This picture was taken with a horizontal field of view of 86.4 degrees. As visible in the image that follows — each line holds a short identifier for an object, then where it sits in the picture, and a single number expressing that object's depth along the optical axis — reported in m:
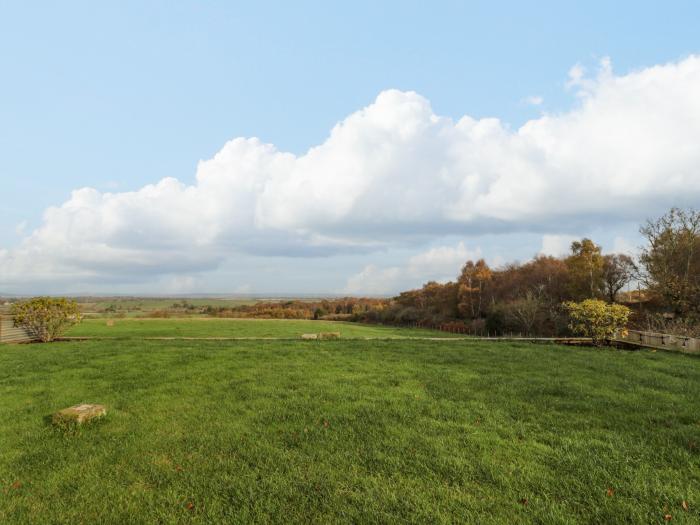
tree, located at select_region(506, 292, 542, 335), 38.00
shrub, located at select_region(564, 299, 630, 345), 16.62
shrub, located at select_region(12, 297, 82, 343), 18.48
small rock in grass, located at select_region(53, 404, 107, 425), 6.51
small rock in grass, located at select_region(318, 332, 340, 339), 20.37
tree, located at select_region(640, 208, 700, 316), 30.59
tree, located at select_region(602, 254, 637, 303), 39.17
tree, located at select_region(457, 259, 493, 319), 53.55
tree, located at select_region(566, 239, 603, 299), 38.22
